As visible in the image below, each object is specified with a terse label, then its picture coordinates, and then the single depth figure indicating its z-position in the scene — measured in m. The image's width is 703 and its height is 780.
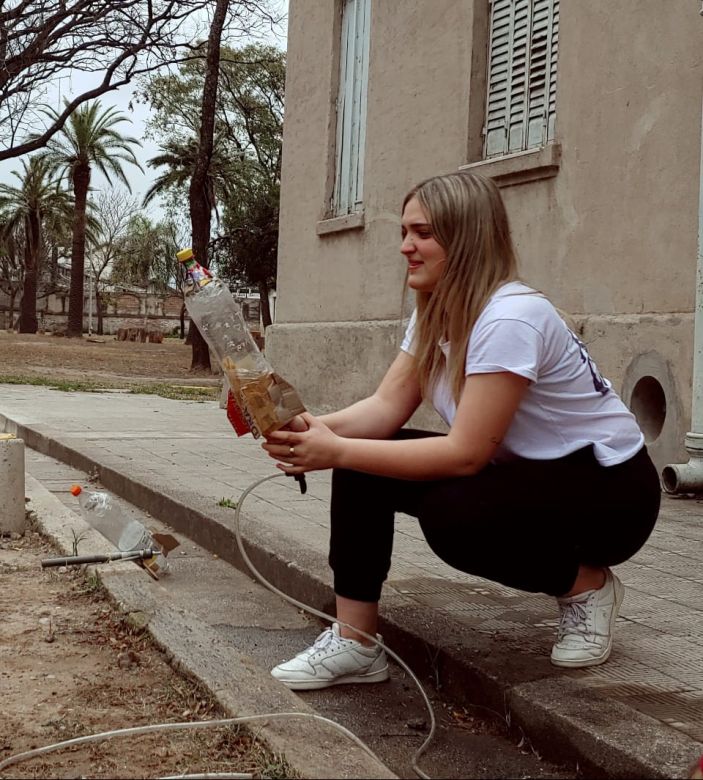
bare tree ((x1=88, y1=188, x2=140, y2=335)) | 66.31
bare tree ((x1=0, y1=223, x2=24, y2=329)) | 58.81
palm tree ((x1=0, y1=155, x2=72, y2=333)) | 52.97
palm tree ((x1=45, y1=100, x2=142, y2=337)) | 44.44
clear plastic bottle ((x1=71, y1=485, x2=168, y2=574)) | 4.67
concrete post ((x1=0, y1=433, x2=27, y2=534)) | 5.21
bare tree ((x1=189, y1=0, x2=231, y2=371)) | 22.27
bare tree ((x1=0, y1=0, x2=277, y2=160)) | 19.16
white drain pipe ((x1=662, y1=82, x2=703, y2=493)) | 6.01
